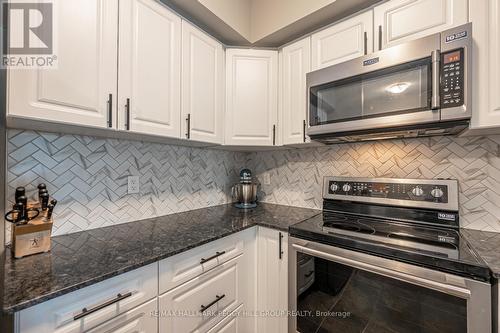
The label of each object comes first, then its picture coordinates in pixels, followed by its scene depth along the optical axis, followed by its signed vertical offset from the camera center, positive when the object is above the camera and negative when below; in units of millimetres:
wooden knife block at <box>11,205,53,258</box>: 885 -300
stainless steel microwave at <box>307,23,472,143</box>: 1032 +414
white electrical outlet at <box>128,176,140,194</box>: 1461 -126
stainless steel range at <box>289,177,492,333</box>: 852 -448
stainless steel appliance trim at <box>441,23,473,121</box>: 1010 +430
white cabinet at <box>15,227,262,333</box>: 720 -581
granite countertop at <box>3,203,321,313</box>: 690 -382
